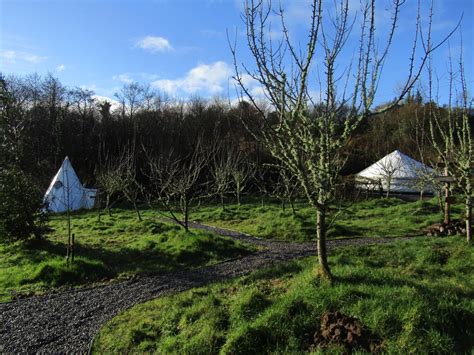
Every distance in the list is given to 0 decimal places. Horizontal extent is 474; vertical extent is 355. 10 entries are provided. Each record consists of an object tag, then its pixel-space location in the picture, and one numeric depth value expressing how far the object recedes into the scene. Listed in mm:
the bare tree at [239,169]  22094
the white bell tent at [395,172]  26188
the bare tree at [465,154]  8531
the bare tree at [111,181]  19312
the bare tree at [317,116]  5055
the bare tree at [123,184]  18406
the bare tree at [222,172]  20328
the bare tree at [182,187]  12177
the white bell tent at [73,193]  24672
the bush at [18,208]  11531
